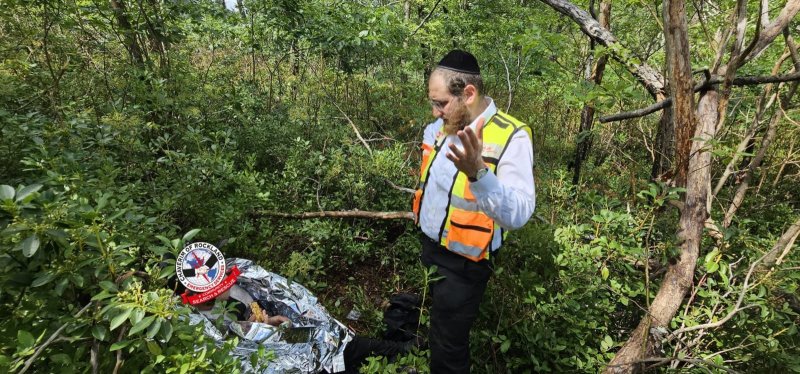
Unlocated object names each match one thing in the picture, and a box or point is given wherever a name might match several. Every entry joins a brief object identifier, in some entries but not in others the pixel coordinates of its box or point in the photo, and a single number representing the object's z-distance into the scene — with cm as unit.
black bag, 311
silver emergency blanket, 229
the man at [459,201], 202
